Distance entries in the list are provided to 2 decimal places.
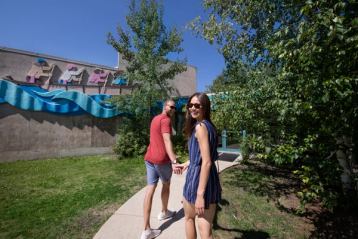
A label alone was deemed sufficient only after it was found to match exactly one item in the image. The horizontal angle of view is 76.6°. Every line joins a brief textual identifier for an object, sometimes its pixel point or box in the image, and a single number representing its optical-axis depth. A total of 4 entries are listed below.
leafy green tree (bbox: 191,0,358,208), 2.11
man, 3.10
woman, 2.06
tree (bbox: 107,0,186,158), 9.20
